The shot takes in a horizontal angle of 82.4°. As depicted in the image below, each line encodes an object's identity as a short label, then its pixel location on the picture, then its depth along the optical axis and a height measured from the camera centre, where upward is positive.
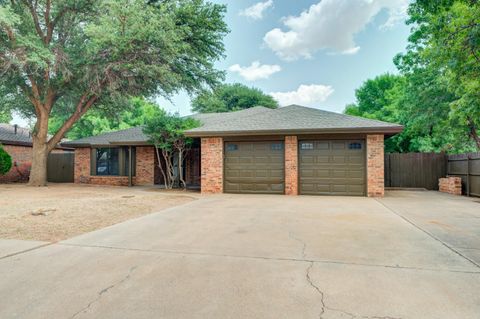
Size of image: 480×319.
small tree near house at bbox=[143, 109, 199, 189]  11.67 +1.41
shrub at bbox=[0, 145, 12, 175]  14.17 +0.13
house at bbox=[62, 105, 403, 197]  10.11 +0.41
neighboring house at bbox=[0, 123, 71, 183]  16.23 +0.67
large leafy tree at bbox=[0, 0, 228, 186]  10.66 +4.77
